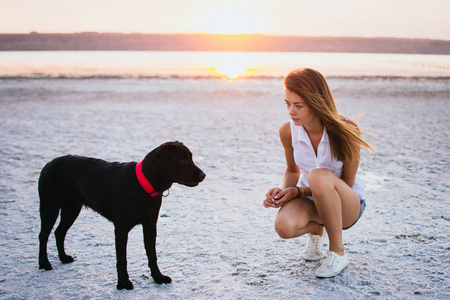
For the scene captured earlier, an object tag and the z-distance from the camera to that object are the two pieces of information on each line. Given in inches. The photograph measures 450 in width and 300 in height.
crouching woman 128.0
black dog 121.9
